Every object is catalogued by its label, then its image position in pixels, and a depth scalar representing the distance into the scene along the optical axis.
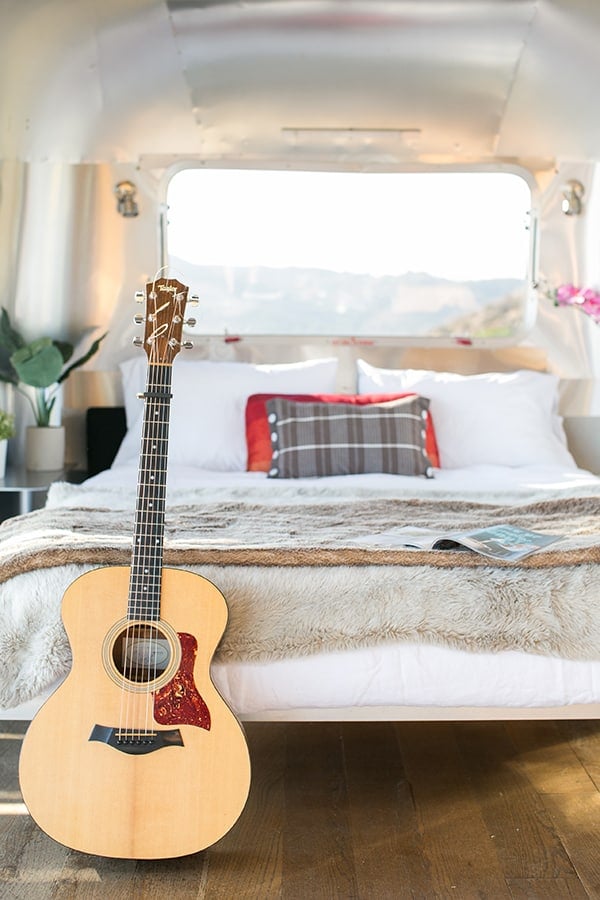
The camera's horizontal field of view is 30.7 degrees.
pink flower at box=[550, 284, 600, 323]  4.83
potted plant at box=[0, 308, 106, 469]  4.43
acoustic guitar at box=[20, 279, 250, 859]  2.16
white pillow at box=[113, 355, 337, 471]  4.32
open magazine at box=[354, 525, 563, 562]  2.50
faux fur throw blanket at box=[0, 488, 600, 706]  2.34
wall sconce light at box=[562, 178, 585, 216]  4.86
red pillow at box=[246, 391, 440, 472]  4.25
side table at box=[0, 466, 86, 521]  4.02
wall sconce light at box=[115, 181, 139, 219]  4.81
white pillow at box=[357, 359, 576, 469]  4.34
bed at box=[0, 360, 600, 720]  2.34
